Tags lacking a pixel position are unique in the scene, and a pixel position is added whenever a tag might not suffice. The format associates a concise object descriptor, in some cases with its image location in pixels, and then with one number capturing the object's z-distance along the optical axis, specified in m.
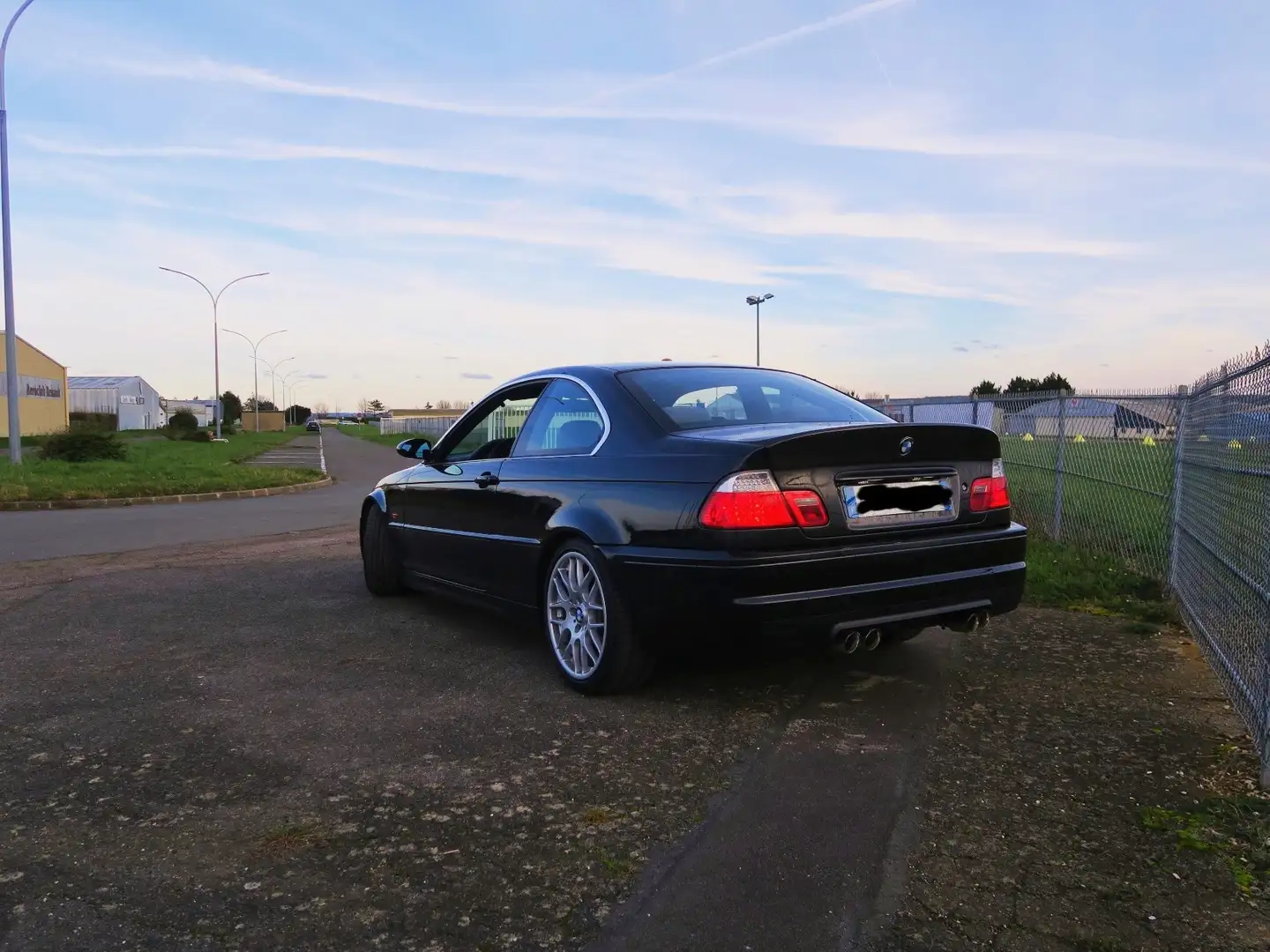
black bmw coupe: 3.97
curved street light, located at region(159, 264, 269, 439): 50.75
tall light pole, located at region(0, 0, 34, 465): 22.00
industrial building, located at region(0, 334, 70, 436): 59.19
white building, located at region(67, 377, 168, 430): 91.51
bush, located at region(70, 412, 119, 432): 27.18
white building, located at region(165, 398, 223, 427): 130.88
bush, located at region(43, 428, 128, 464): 25.20
